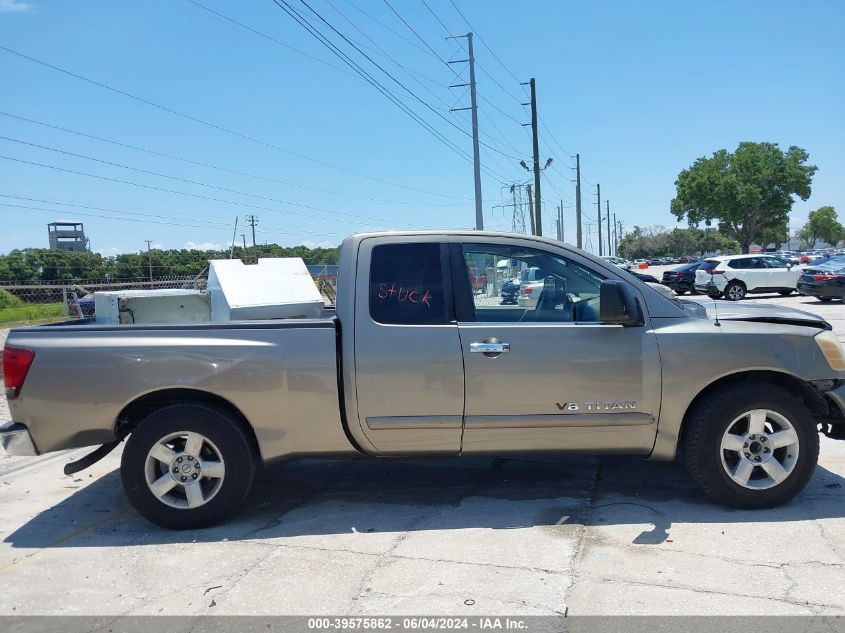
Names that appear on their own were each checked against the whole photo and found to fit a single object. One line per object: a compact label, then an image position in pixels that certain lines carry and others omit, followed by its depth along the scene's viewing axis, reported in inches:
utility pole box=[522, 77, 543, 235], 1186.0
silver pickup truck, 164.2
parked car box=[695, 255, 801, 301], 949.8
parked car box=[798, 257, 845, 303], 808.3
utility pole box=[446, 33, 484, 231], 1019.3
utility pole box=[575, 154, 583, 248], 1895.4
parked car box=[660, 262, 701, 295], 1135.6
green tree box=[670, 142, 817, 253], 2249.0
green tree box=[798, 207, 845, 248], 5388.8
